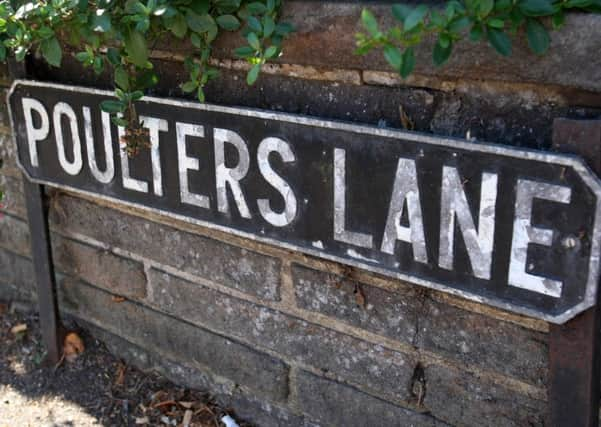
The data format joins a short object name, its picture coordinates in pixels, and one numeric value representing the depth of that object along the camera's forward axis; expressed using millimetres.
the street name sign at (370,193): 1595
